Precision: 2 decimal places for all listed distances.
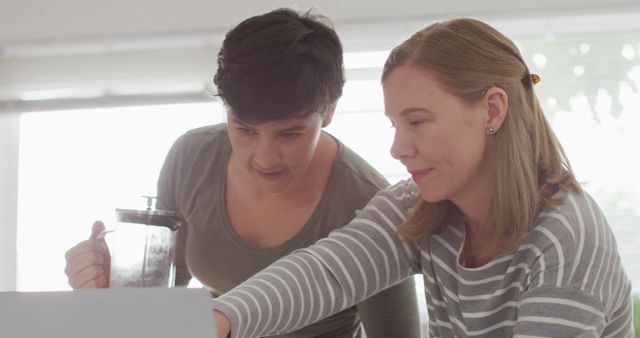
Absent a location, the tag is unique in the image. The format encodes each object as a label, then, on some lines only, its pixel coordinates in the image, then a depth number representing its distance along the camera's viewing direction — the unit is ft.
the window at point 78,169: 10.85
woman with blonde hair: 3.22
